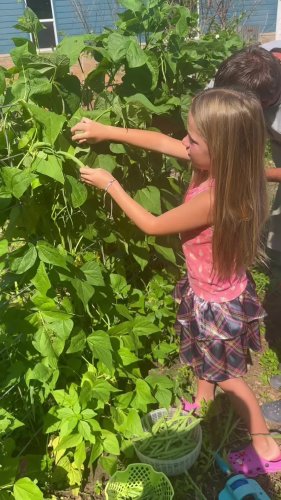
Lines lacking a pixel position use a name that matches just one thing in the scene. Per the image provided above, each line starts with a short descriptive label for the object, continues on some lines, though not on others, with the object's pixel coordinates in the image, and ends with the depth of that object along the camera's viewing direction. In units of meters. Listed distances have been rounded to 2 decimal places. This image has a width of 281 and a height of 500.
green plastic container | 2.02
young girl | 1.90
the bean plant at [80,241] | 1.80
